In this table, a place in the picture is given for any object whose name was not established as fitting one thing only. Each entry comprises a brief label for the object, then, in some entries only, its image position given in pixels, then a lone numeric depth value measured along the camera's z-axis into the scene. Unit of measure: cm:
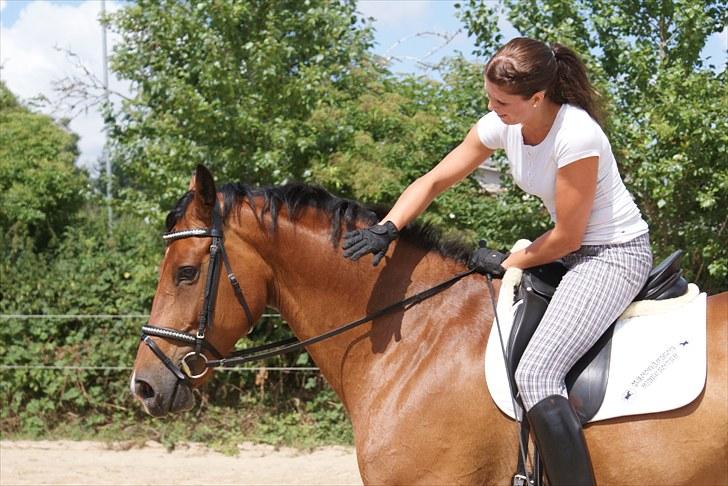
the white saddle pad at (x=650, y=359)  272
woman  272
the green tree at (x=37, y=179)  987
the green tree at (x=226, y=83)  794
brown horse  272
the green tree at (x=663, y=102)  673
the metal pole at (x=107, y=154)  879
